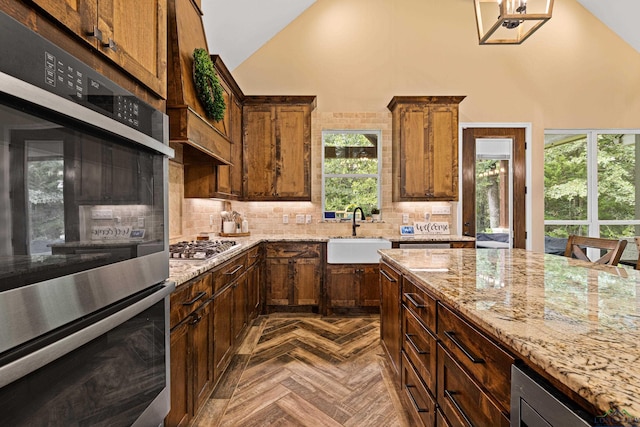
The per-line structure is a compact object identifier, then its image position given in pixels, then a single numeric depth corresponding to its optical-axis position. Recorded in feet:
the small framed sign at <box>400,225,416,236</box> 14.34
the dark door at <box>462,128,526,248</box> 14.66
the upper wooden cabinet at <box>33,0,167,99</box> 2.82
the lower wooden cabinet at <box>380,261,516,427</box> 3.08
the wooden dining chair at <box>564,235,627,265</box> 6.60
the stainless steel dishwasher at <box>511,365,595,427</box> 1.98
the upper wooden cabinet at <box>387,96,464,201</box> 13.24
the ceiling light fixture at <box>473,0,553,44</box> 6.38
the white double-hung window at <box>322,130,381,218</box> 14.88
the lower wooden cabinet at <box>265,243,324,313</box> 12.45
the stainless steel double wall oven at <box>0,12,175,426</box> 2.03
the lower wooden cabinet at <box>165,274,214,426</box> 4.91
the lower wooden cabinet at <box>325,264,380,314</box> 12.38
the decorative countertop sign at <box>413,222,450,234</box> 14.44
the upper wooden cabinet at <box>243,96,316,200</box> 13.34
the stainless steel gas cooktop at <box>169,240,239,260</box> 6.51
